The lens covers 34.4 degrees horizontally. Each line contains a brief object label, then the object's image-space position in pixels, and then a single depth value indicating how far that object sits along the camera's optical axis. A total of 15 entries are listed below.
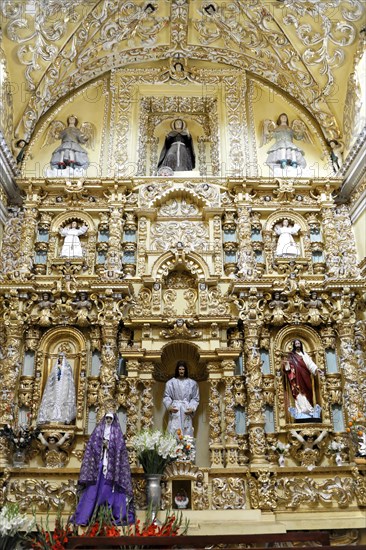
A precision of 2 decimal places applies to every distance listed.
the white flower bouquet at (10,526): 5.60
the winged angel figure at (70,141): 13.73
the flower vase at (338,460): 10.89
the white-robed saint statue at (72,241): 12.70
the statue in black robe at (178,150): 13.94
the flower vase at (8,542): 5.56
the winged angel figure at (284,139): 13.77
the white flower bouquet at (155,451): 9.90
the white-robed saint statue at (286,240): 12.70
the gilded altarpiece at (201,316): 10.81
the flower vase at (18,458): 10.98
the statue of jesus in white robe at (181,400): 11.23
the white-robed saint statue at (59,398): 11.13
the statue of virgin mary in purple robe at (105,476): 9.47
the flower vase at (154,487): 9.86
